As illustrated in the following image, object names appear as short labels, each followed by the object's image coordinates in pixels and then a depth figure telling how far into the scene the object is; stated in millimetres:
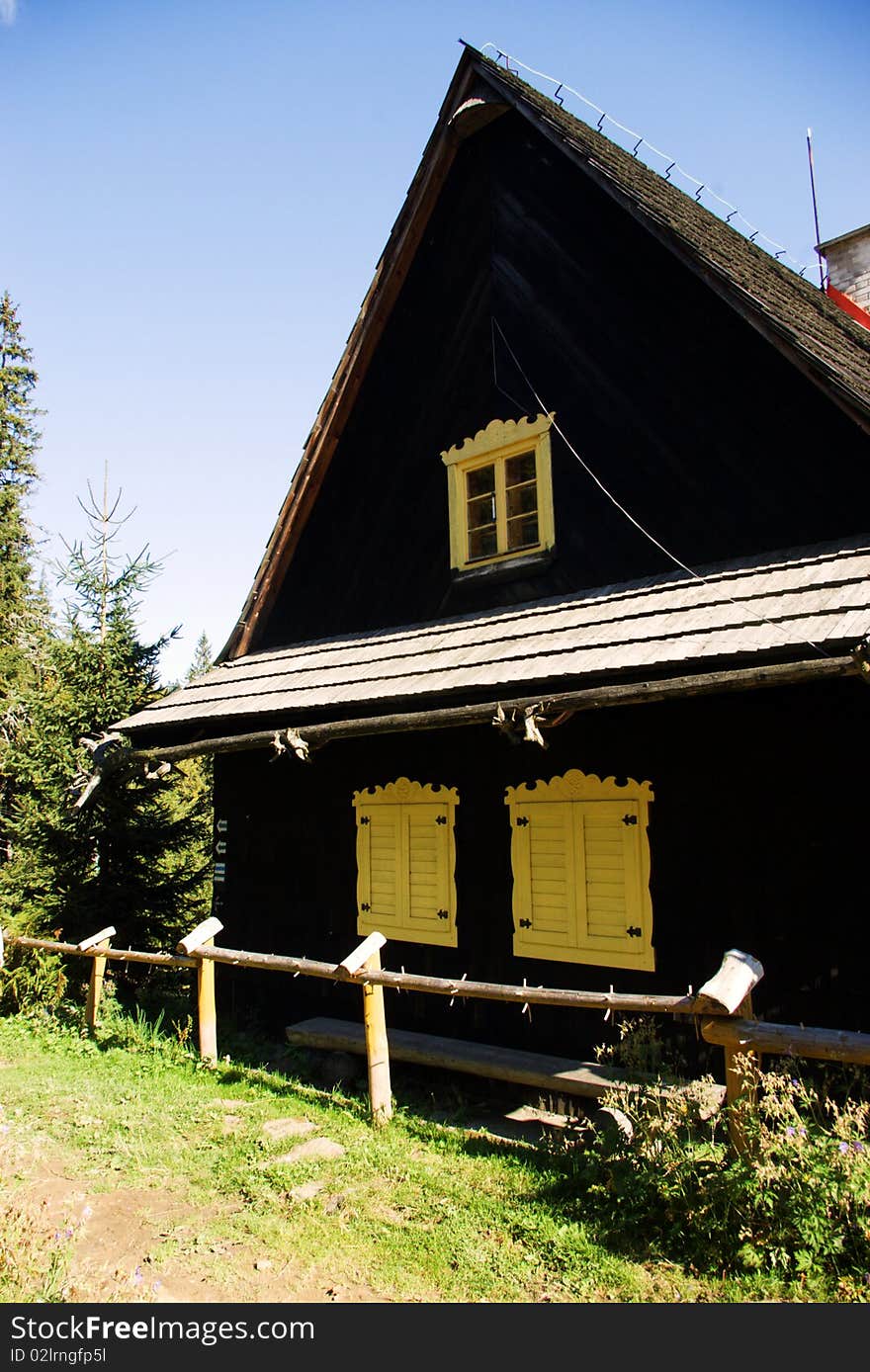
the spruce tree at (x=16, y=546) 19781
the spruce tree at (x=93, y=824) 11484
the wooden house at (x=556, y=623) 5895
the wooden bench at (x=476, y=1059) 6109
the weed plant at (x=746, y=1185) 3705
